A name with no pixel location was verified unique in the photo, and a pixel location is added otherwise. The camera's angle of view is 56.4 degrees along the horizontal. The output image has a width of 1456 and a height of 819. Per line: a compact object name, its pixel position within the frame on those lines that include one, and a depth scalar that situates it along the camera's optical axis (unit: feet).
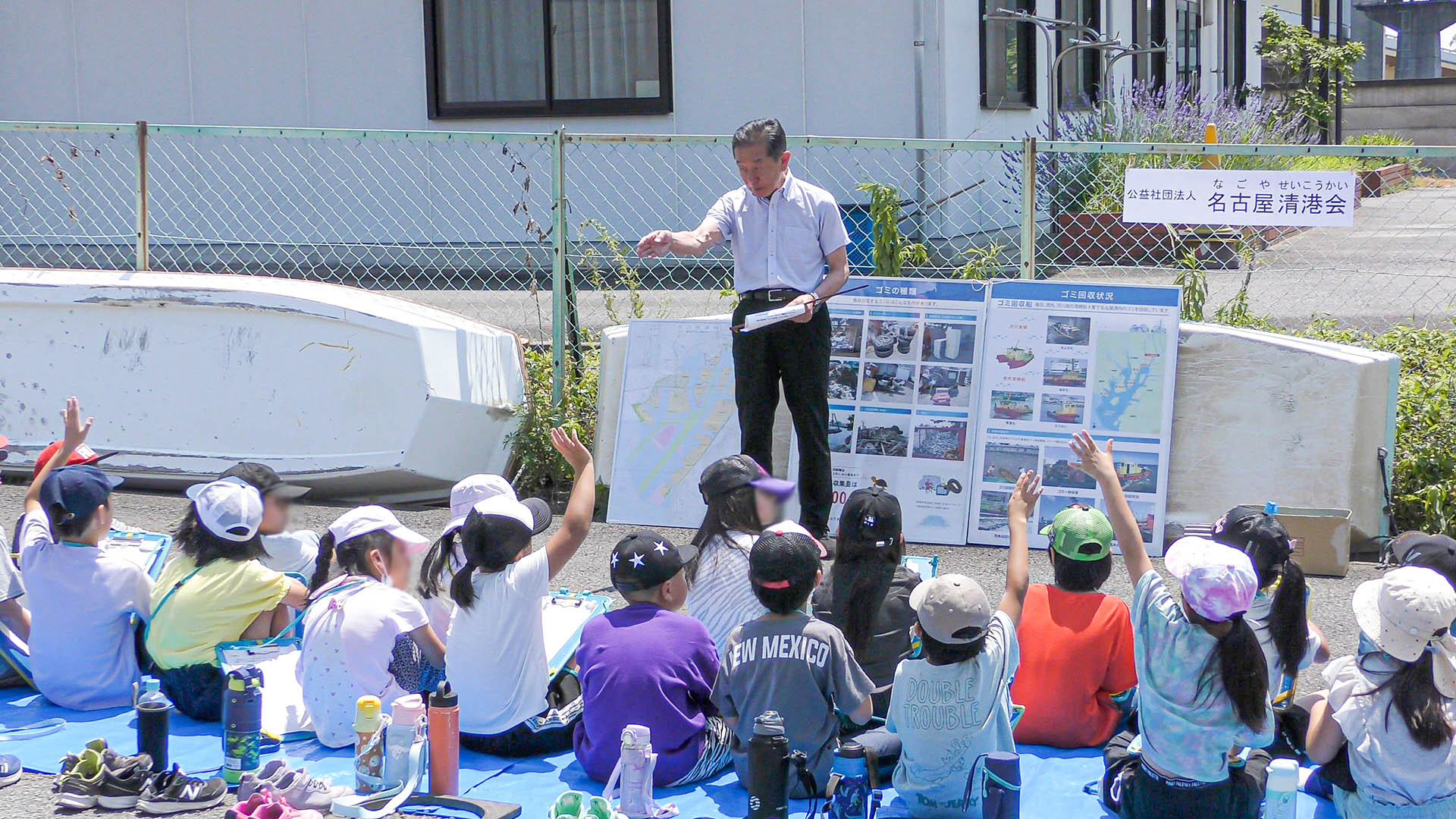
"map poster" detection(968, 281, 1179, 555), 20.29
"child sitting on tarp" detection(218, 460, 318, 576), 16.02
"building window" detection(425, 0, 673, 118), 38.45
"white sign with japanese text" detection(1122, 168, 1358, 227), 20.10
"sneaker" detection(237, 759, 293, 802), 12.70
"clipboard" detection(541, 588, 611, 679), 15.46
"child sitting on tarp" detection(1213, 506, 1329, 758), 12.40
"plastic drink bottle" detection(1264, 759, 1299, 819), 10.59
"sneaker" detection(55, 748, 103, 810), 12.75
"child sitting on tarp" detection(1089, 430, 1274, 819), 11.02
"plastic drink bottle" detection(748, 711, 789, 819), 11.28
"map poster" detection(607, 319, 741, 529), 21.98
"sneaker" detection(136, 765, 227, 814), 12.73
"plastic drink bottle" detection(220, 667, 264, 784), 13.21
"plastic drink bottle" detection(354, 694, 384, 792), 12.87
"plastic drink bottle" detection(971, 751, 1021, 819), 11.13
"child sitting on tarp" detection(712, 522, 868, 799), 12.30
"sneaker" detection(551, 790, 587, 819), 11.69
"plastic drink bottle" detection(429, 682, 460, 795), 12.69
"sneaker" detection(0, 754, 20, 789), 13.38
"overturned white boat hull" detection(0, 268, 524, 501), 22.63
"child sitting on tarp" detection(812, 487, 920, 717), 13.51
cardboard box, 18.97
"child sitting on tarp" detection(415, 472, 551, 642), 14.64
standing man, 19.92
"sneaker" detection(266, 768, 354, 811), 12.57
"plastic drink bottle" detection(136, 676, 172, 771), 13.16
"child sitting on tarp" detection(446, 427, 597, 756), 13.61
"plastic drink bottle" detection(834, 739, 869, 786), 11.66
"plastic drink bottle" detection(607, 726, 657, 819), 12.16
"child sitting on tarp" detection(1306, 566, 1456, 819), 10.55
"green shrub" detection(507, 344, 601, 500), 23.45
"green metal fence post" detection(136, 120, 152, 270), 24.12
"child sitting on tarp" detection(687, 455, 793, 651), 14.37
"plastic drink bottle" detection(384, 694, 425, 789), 12.89
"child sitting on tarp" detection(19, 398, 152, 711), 14.96
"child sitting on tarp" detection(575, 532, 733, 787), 12.85
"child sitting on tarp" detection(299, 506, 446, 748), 13.91
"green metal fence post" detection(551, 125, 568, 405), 23.25
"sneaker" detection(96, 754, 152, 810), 12.84
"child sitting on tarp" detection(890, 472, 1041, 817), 11.78
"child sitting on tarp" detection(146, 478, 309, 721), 14.76
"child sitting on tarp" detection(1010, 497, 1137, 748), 13.41
